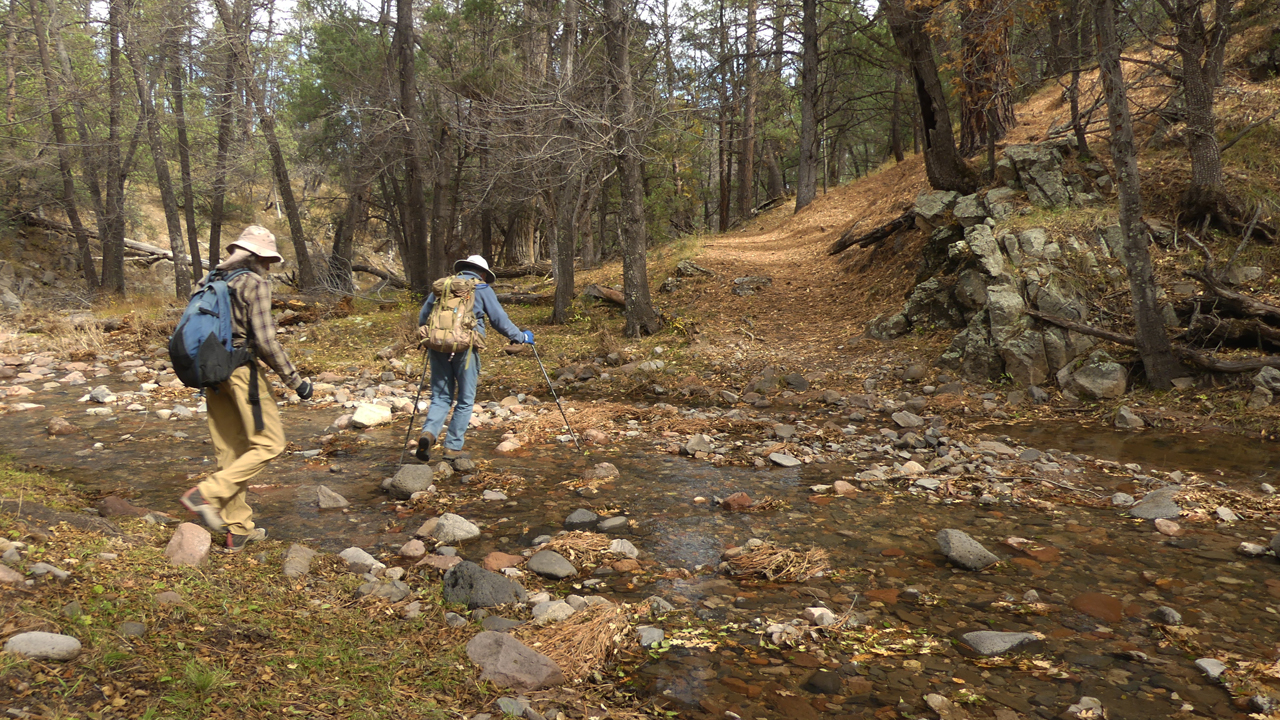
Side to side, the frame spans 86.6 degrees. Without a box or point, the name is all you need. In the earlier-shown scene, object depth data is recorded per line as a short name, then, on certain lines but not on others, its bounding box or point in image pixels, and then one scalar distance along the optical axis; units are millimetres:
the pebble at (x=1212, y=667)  3121
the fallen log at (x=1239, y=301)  7777
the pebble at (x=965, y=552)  4402
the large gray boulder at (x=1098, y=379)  8305
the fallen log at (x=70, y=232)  24969
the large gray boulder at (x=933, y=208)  12484
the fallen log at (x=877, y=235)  14281
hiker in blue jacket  6859
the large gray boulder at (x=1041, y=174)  10828
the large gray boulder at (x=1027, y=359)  9039
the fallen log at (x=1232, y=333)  7803
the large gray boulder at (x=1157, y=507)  5207
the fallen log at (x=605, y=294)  15453
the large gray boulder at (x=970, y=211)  11391
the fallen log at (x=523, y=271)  26625
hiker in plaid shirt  4426
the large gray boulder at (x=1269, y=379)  7328
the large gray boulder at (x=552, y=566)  4359
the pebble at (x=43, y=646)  2480
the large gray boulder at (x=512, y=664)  3008
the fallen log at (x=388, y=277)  21194
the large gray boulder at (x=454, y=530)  4887
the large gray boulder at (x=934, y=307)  10953
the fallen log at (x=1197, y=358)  7473
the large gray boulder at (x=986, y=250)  10078
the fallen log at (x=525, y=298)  17578
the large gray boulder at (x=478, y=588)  3820
